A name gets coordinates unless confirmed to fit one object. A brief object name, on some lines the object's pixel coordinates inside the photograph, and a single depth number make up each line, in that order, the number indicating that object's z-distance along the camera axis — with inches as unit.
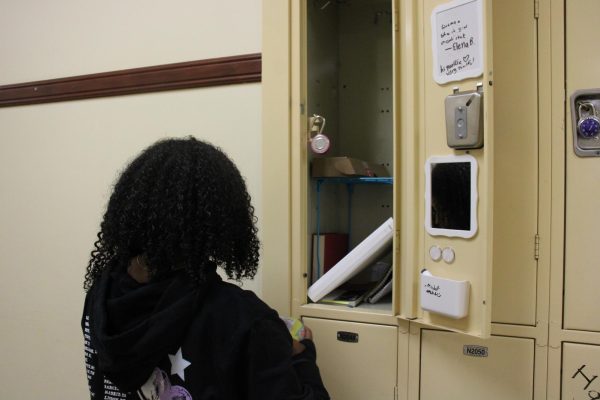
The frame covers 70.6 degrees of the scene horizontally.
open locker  53.4
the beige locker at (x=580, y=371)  38.4
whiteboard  37.4
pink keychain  48.4
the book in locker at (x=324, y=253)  52.3
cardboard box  49.6
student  31.7
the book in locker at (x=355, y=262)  45.6
